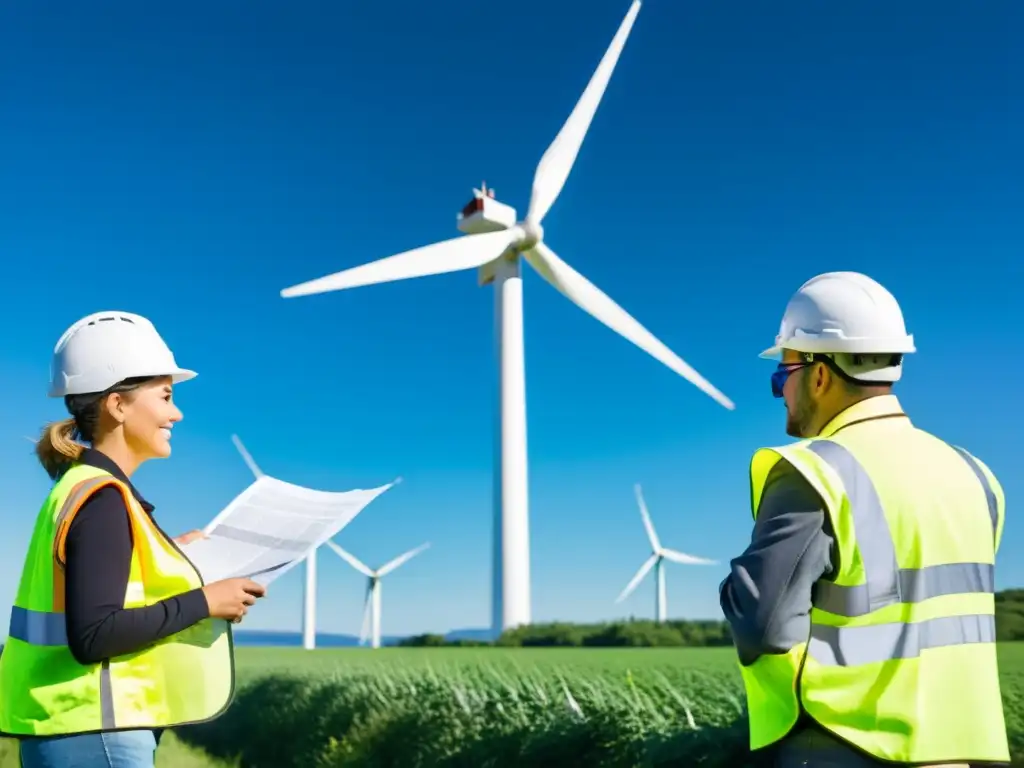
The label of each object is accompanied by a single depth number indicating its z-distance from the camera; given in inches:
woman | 124.4
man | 108.3
